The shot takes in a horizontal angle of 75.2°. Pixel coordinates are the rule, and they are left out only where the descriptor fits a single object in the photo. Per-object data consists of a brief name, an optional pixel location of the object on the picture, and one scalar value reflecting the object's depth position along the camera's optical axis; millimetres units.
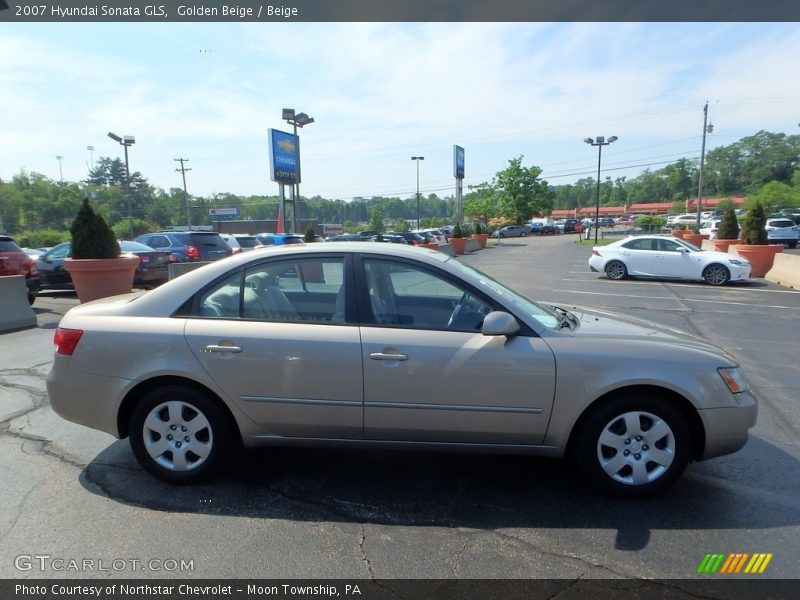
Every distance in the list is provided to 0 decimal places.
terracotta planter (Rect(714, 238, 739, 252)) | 19328
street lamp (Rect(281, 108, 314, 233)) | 29531
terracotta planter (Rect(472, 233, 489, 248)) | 40125
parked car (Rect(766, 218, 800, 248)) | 32438
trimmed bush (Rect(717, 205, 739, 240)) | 20016
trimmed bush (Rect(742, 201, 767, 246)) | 16453
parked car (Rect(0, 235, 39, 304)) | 9969
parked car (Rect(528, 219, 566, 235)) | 68938
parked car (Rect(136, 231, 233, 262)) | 15203
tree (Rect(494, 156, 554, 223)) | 70562
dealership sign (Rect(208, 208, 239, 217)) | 105188
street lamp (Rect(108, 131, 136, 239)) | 36847
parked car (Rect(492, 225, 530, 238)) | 63250
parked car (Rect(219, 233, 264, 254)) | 23797
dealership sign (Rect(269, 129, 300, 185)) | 29141
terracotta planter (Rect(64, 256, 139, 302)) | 9055
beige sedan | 3172
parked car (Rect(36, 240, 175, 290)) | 12922
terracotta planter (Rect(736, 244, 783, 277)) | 16125
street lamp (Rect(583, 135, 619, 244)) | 43594
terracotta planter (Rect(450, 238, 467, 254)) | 32375
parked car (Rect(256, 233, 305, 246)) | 17831
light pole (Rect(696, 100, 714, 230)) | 39938
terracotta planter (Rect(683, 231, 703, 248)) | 25500
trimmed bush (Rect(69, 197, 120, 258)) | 9133
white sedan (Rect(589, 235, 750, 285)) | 14797
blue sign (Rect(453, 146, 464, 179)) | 46062
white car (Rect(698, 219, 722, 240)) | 43125
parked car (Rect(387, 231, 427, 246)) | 34981
